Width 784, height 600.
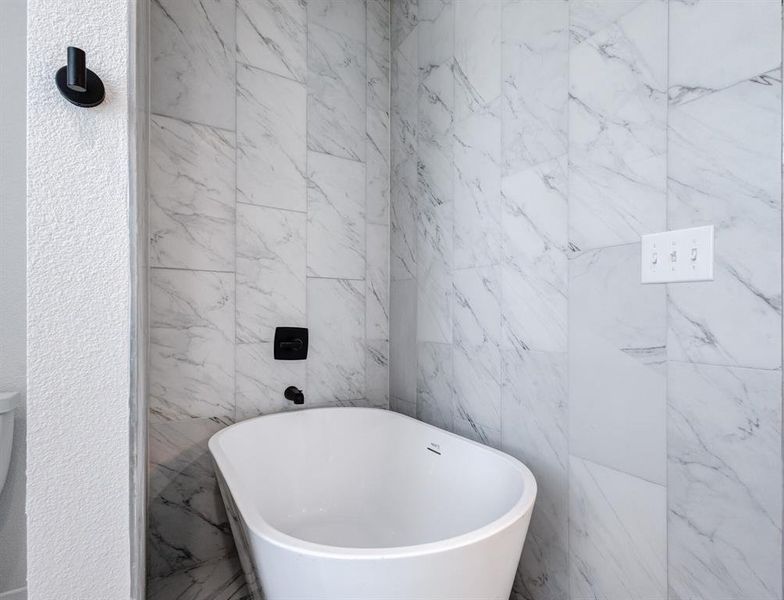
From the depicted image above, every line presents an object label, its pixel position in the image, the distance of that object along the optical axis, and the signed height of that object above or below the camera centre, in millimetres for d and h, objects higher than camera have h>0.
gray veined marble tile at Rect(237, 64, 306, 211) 1878 +680
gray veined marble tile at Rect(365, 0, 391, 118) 2195 +1215
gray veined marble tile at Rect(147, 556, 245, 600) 1535 -1072
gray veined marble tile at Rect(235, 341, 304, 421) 1848 -379
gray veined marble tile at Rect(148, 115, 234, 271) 1695 +390
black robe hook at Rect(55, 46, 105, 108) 673 +333
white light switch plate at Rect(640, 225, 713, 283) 965 +92
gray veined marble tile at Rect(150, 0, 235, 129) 1707 +939
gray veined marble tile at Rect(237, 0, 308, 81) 1887 +1147
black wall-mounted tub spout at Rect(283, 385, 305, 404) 1907 -448
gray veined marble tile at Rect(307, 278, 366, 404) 2023 -225
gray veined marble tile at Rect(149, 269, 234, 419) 1683 -207
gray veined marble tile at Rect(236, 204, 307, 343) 1862 +94
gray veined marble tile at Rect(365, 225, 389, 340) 2176 +51
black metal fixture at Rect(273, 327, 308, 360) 1899 -223
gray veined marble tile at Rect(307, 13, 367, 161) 2045 +1032
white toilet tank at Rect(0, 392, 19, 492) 711 -225
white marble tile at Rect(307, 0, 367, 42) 2045 +1334
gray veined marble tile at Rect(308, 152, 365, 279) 2035 +365
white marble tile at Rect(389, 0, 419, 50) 2074 +1342
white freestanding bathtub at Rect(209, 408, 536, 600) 827 -604
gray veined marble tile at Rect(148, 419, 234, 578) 1667 -823
